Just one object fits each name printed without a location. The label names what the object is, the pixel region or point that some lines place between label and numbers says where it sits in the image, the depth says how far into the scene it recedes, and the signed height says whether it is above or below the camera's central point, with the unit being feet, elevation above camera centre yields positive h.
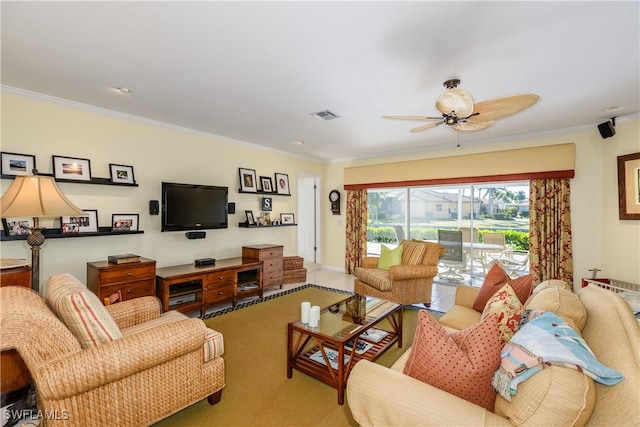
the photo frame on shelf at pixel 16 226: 9.17 -0.36
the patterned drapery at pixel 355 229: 19.94 -1.04
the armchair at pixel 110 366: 4.38 -2.60
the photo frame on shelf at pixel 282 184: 18.20 +1.92
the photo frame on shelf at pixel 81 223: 10.12 -0.33
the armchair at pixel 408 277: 12.60 -2.82
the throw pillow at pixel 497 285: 7.54 -1.96
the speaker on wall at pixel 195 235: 13.74 -0.98
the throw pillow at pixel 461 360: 3.94 -2.04
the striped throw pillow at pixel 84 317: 4.89 -1.76
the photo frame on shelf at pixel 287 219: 18.52 -0.32
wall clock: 21.25 +0.95
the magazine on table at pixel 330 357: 7.66 -3.93
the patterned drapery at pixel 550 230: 13.50 -0.81
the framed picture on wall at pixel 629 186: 11.18 +1.05
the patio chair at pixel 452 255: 17.04 -2.44
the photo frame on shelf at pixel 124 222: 11.50 -0.30
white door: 22.12 -0.39
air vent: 11.53 +4.04
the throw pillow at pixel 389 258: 13.94 -2.15
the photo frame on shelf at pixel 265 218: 17.33 -0.24
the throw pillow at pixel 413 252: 13.46 -1.83
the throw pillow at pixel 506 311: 5.49 -1.94
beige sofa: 3.12 -2.13
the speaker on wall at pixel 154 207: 12.42 +0.31
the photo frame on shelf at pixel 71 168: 10.12 +1.65
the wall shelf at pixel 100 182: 10.22 +1.22
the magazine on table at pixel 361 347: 8.06 -3.79
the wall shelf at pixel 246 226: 16.08 -0.66
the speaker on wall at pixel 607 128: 11.71 +3.46
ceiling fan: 7.01 +2.77
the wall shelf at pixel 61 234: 9.05 -0.69
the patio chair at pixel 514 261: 15.26 -2.55
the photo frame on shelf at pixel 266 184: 17.29 +1.81
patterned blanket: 3.35 -1.76
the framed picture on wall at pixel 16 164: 9.16 +1.65
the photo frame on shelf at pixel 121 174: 11.45 +1.64
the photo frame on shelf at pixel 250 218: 16.45 -0.22
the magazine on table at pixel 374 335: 8.85 -3.81
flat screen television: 12.71 +0.36
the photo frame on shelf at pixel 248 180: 16.12 +1.90
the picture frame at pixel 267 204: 17.35 +0.60
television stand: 11.33 -3.02
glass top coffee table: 7.00 -3.48
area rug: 6.13 -4.29
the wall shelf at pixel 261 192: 16.14 +1.24
